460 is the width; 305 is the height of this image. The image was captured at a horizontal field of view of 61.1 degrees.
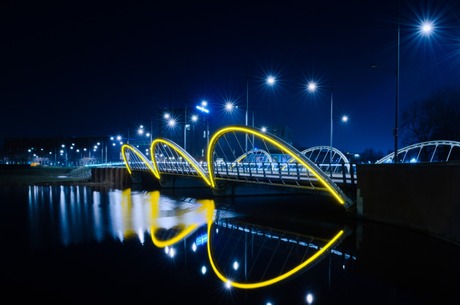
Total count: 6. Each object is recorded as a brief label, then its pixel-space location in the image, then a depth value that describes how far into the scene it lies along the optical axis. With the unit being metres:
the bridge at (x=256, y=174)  21.05
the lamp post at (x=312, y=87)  27.88
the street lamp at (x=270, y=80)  28.61
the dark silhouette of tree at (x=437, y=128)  35.62
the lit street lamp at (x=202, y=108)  68.96
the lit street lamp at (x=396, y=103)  18.64
